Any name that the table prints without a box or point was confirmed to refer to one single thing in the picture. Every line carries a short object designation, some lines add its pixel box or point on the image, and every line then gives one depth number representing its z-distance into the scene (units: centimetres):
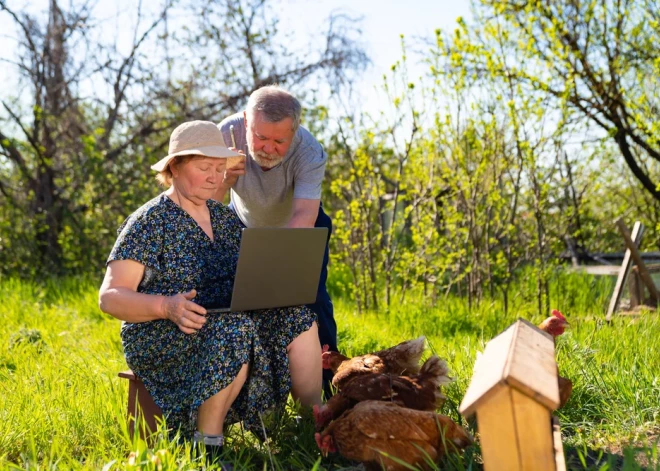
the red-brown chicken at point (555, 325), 384
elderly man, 389
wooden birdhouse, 225
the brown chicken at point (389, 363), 363
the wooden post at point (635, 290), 692
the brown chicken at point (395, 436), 287
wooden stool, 347
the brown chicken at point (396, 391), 323
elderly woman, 317
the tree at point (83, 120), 931
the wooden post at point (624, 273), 657
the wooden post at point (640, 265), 652
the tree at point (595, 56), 690
